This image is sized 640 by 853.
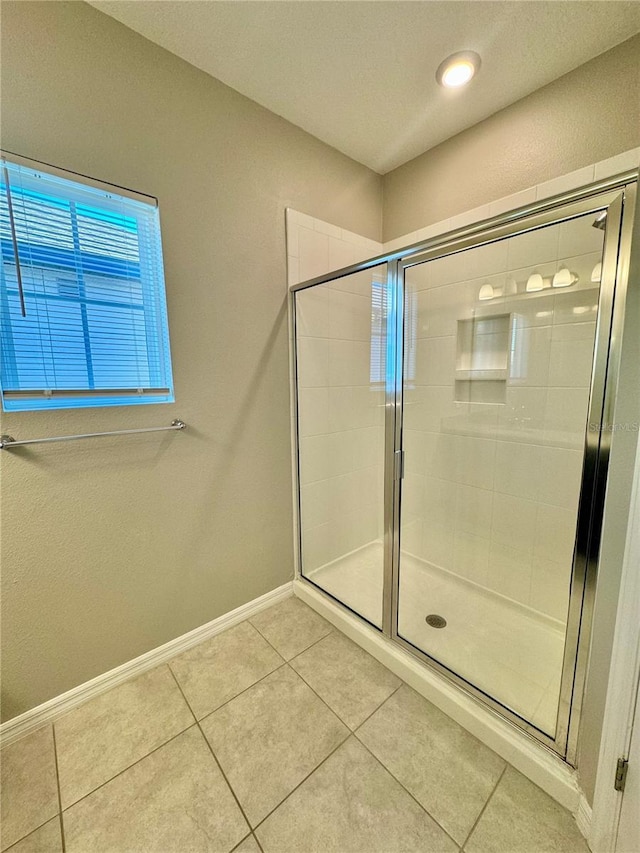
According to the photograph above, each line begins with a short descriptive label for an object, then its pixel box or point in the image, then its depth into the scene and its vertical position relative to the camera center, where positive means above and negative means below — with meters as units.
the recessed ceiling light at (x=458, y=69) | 1.38 +1.28
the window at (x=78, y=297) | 1.16 +0.31
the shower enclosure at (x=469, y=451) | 1.32 -0.41
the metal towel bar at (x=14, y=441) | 1.14 -0.21
